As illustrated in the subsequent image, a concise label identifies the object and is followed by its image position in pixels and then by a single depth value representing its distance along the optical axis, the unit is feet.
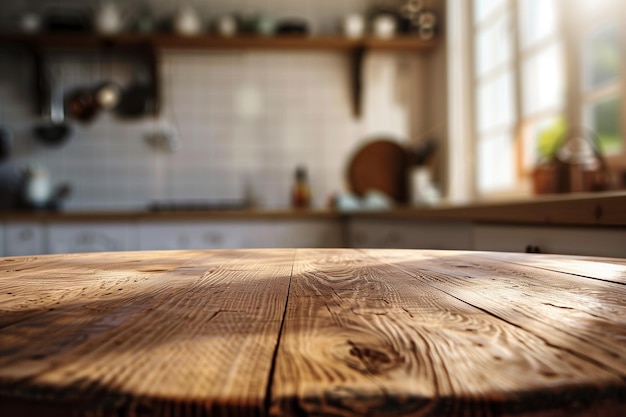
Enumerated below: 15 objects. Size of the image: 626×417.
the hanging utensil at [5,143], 10.73
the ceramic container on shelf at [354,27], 10.89
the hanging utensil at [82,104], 10.90
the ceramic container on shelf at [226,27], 10.66
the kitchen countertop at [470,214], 3.66
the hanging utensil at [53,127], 10.95
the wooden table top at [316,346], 0.76
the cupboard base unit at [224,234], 9.44
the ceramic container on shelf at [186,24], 10.56
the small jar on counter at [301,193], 11.07
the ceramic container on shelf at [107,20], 10.42
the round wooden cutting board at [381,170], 11.51
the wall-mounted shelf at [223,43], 10.40
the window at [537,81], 6.57
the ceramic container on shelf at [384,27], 10.92
